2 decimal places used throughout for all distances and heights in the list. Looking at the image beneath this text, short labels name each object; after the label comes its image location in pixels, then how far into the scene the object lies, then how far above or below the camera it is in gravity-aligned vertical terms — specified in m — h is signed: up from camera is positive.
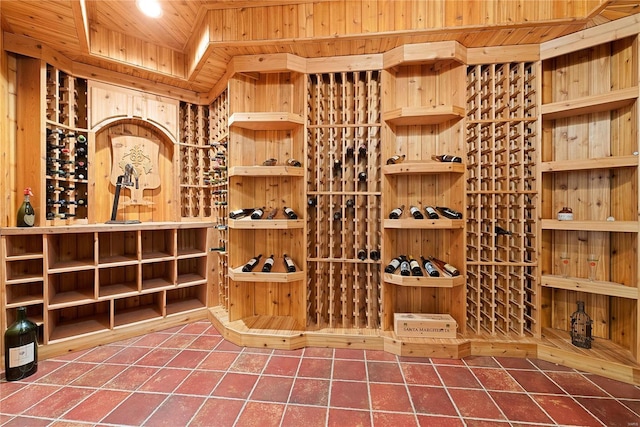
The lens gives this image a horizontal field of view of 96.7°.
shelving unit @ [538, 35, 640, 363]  2.18 +0.22
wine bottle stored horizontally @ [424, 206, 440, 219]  2.46 -0.01
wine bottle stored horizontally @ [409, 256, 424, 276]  2.41 -0.48
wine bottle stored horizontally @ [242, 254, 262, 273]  2.61 -0.49
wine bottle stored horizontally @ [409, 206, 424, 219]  2.47 -0.01
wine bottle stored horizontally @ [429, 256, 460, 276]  2.42 -0.49
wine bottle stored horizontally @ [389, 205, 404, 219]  2.51 -0.01
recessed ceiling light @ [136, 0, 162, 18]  2.12 +1.56
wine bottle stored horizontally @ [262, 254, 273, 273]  2.57 -0.49
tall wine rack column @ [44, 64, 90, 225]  2.48 +0.58
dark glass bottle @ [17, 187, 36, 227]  2.24 +0.00
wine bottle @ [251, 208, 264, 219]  2.63 -0.01
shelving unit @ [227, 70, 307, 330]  2.72 +0.21
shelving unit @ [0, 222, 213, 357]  2.29 -0.64
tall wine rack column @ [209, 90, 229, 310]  3.03 +0.39
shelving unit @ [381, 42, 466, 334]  2.40 +0.36
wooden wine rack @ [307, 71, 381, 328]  2.62 +0.13
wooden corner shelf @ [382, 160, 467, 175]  2.38 +0.37
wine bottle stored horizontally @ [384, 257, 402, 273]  2.51 -0.48
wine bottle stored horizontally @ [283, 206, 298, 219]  2.63 -0.01
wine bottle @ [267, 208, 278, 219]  2.69 -0.01
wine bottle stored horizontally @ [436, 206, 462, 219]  2.46 -0.01
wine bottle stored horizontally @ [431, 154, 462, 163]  2.46 +0.46
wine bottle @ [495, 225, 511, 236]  2.43 -0.17
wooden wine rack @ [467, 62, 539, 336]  2.46 +0.12
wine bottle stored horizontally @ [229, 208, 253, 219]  2.67 +0.00
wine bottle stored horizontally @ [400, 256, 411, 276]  2.42 -0.48
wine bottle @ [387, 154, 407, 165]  2.51 +0.47
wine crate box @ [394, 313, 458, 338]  2.42 -0.99
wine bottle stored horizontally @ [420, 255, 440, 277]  2.39 -0.49
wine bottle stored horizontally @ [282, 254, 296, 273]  2.59 -0.48
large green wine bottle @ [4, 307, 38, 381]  1.96 -0.95
